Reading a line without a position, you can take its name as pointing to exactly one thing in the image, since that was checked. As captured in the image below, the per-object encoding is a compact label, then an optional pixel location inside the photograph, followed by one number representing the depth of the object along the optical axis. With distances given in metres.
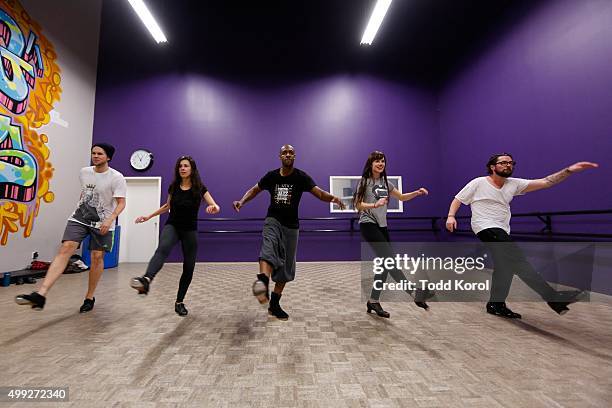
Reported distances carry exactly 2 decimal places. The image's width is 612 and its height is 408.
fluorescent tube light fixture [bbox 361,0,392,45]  4.69
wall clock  5.89
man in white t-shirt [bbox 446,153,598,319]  2.28
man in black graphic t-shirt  2.14
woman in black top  2.32
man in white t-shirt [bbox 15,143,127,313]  2.42
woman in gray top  2.36
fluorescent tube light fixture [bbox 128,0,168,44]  4.70
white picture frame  6.06
